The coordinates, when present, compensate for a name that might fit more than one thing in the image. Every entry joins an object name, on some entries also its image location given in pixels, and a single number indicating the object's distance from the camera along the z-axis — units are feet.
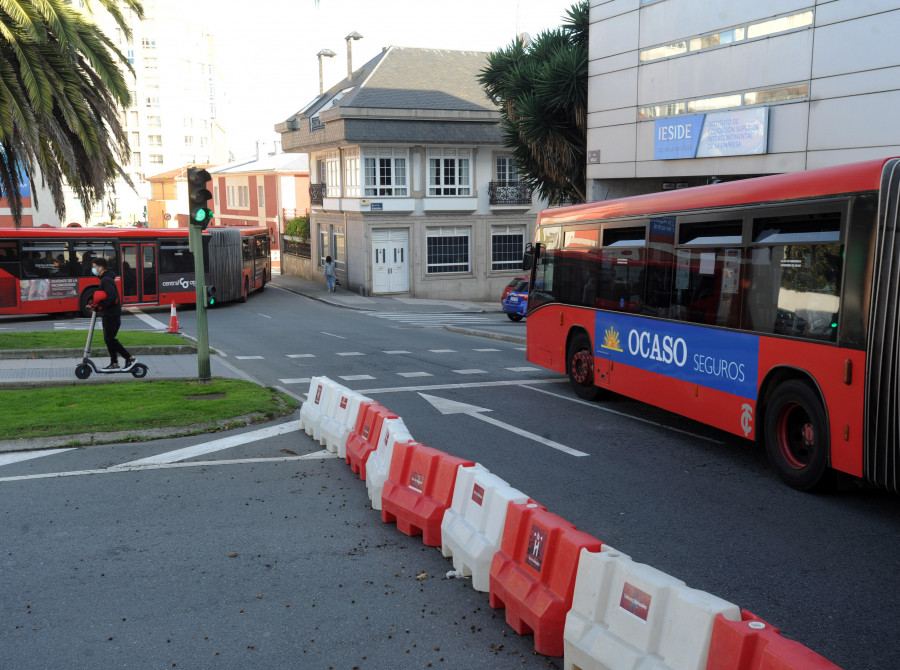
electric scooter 45.75
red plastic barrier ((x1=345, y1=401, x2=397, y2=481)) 28.60
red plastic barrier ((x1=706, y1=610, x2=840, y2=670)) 12.23
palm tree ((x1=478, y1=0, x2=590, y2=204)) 81.30
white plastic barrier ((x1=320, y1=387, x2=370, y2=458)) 31.68
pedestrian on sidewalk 137.69
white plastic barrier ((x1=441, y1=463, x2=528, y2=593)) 19.44
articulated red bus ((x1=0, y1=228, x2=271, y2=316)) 88.12
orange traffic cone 74.87
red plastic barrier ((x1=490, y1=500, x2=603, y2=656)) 16.74
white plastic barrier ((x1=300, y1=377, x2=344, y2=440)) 34.58
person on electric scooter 46.16
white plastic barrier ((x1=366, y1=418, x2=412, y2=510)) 25.48
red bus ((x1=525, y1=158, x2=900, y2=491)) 24.32
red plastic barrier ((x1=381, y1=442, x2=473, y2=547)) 22.50
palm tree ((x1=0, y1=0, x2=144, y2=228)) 45.09
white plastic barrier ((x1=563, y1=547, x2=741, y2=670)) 13.78
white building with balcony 130.11
